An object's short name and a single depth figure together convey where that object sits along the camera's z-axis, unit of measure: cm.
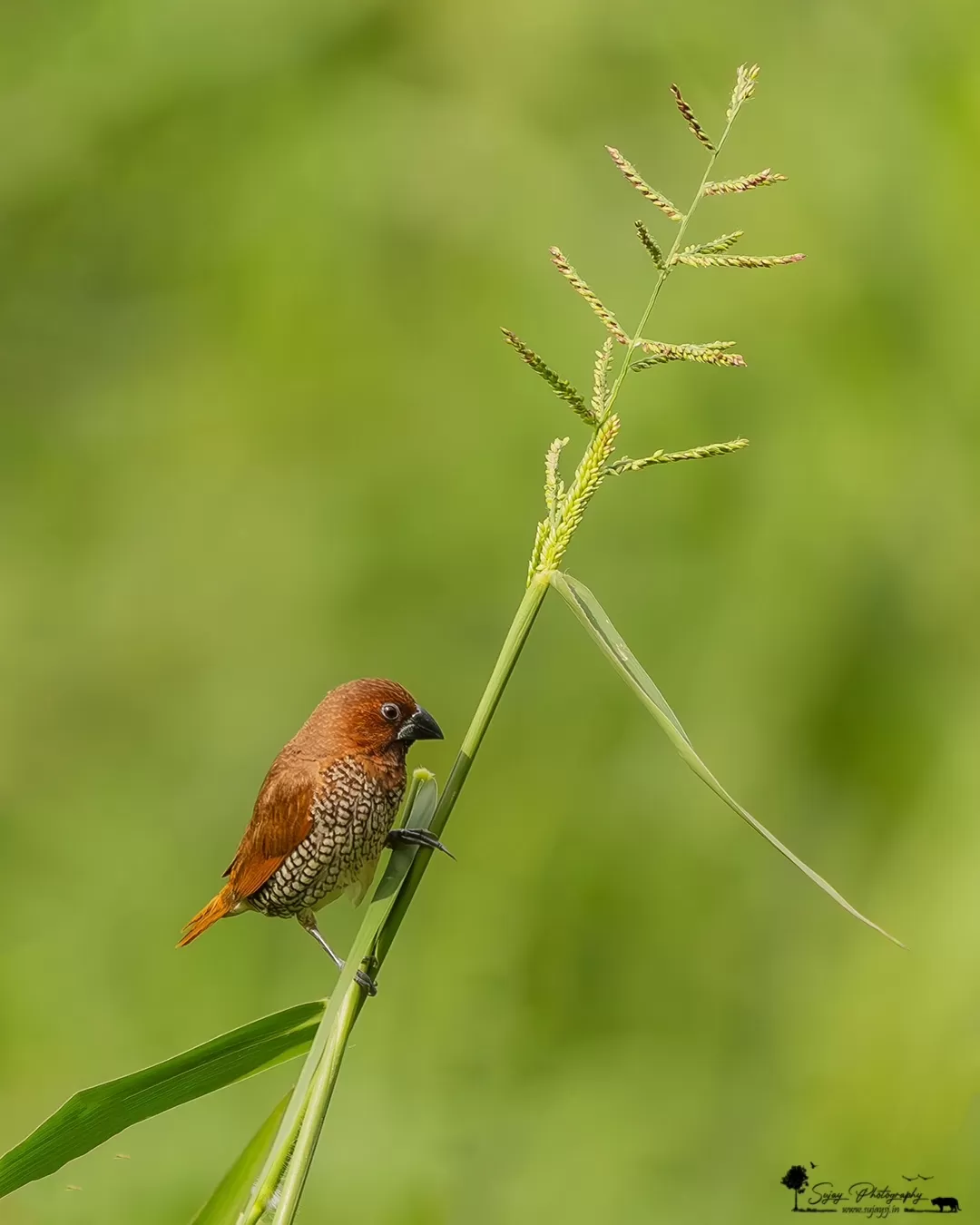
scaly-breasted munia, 501
